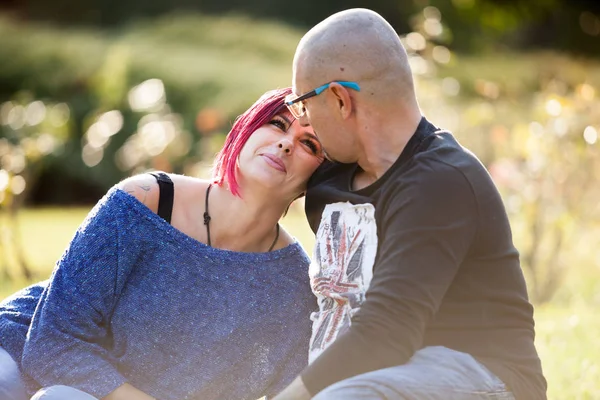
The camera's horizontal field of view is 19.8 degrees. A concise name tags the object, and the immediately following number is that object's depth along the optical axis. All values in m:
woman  5.50
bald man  4.34
